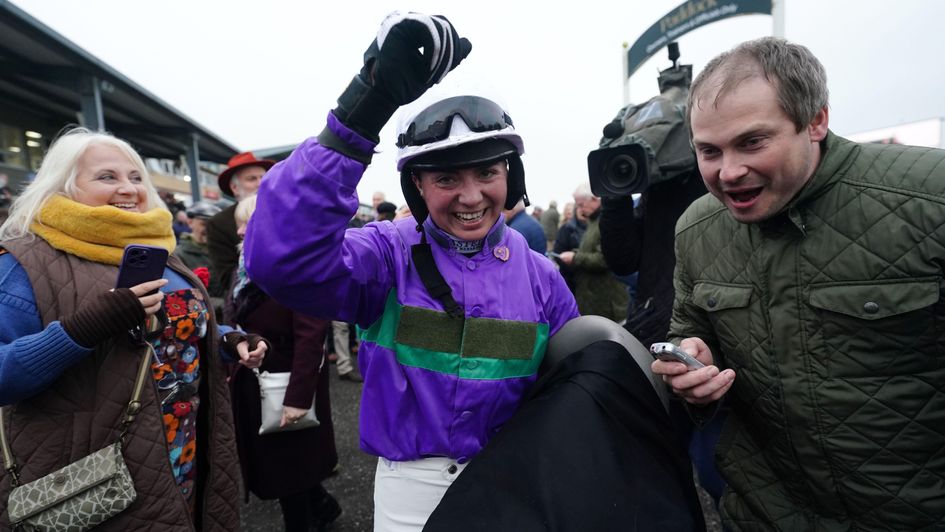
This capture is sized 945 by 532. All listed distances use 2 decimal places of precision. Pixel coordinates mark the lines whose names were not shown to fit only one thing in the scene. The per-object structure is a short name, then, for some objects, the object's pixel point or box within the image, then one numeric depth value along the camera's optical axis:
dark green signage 4.84
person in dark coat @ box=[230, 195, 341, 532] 2.55
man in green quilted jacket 1.18
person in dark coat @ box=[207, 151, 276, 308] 3.37
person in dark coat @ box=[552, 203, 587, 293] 5.62
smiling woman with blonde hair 1.56
